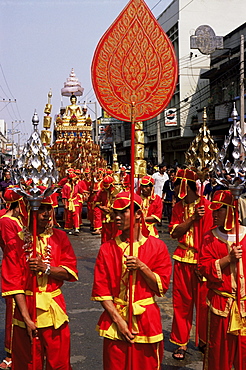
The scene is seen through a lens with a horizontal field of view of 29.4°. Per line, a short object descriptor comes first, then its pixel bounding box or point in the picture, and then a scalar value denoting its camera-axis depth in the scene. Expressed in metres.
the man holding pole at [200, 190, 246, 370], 3.85
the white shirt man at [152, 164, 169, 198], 16.77
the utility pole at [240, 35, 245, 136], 16.67
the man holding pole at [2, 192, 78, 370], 3.72
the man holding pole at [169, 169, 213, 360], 5.34
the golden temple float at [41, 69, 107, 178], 19.48
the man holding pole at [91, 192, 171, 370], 3.54
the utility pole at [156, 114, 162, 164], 26.43
